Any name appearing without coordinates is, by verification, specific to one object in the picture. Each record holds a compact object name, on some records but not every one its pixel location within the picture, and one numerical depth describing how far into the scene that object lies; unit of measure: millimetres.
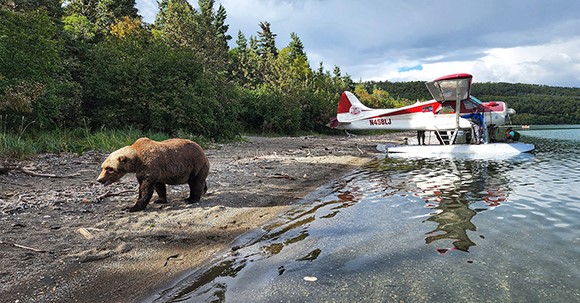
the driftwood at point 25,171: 7082
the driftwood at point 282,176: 9796
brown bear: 5496
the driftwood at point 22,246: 3831
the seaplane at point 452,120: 15988
